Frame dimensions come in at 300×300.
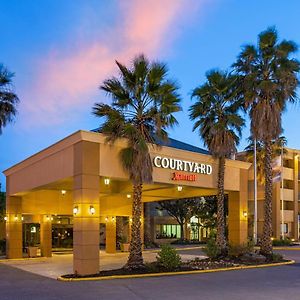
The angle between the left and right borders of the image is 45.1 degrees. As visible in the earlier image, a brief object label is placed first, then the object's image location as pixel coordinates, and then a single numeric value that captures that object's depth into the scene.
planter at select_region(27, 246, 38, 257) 23.34
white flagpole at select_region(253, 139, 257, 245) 27.08
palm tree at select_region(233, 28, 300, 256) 18.98
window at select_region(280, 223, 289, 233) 43.97
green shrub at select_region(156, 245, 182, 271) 15.50
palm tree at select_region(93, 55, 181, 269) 15.26
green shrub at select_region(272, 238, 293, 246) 32.52
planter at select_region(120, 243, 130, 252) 27.91
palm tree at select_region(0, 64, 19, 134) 19.93
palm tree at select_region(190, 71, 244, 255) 18.48
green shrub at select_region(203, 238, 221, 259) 18.13
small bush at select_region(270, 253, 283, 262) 18.68
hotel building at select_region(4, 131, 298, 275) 14.59
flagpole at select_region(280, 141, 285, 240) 38.36
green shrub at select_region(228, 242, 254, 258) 18.13
